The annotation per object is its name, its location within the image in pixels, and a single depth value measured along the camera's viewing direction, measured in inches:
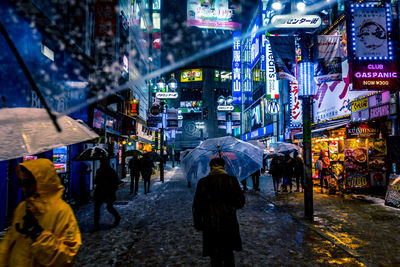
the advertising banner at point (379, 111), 456.8
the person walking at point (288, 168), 565.3
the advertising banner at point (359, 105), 507.0
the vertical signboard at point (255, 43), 1263.5
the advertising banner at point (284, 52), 372.2
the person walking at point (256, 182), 601.5
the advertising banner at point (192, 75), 2618.1
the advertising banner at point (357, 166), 522.6
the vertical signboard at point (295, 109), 812.6
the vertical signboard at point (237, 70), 1457.3
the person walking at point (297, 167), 577.0
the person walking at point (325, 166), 571.2
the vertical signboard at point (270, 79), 905.5
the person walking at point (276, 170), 534.9
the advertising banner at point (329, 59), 355.3
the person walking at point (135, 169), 553.9
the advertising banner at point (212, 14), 1641.2
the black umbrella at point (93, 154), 364.0
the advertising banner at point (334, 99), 566.9
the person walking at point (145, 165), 568.7
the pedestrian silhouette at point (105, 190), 303.4
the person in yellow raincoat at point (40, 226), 87.9
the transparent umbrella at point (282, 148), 559.9
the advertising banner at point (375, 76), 420.5
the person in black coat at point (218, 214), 144.4
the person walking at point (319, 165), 577.6
